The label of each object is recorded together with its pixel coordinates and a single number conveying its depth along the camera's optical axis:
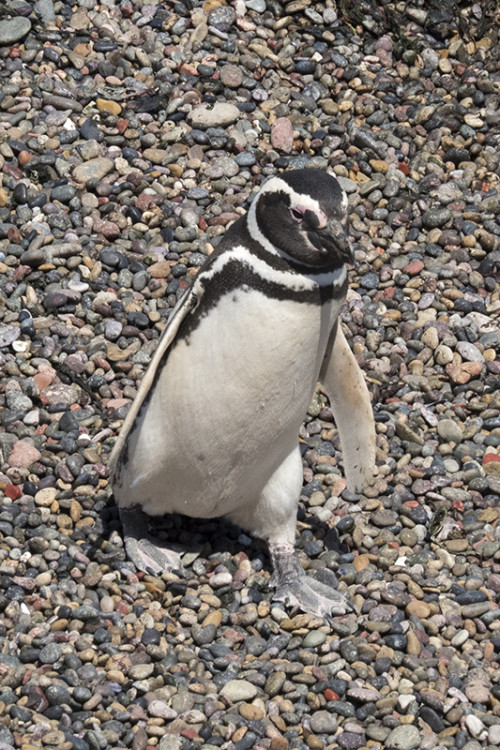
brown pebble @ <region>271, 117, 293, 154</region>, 14.92
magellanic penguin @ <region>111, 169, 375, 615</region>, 9.22
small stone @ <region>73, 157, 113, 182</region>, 13.97
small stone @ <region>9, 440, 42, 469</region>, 11.24
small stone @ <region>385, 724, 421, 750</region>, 8.98
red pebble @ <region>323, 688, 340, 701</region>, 9.35
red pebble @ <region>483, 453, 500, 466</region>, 11.98
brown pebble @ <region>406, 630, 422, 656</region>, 9.88
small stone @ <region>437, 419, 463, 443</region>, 12.23
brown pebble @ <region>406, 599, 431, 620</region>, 10.26
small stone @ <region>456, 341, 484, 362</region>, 13.02
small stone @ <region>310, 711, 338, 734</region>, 9.12
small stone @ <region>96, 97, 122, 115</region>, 14.72
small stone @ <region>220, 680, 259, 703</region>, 9.27
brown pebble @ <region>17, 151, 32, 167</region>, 14.02
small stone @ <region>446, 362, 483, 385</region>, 12.79
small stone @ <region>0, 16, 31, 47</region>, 15.12
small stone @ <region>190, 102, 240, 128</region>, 14.74
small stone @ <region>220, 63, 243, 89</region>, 15.30
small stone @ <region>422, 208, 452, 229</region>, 14.42
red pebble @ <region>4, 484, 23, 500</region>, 10.95
